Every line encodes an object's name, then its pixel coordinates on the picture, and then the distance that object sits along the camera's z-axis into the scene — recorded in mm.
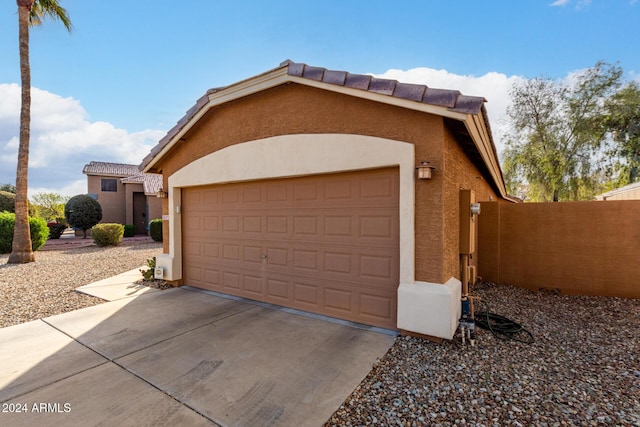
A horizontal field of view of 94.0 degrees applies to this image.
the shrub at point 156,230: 18516
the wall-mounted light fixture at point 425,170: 4352
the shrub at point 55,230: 19780
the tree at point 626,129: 16125
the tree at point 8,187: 31953
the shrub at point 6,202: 19500
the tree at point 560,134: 17141
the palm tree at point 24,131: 10945
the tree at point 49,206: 27797
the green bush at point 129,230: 21500
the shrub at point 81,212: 19812
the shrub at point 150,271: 8562
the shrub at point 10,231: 13461
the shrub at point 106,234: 15891
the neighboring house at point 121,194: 23517
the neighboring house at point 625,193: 12406
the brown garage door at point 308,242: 4973
